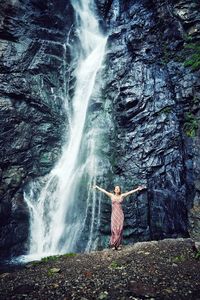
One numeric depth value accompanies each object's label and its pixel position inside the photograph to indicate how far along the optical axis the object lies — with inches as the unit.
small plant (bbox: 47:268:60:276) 282.2
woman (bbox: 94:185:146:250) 372.5
